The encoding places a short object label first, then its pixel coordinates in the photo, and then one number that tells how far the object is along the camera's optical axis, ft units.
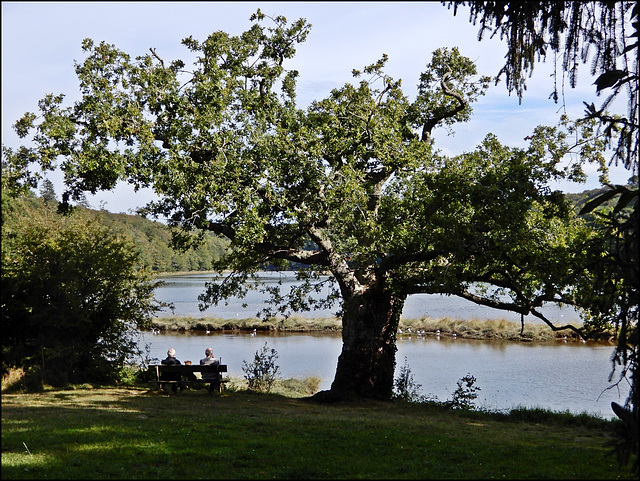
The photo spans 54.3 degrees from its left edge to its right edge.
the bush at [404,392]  52.33
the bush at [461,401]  48.75
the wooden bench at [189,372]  48.70
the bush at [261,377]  56.70
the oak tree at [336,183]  42.63
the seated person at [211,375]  49.13
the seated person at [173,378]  49.16
